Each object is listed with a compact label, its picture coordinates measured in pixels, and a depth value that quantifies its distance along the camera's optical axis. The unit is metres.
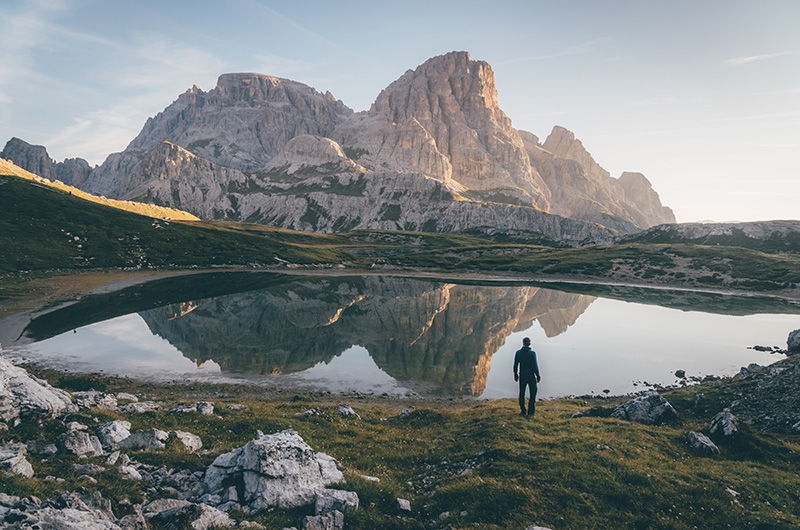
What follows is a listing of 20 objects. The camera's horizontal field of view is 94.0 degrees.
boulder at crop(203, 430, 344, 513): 13.05
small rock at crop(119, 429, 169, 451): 16.52
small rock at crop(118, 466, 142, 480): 13.49
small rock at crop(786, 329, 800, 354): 42.94
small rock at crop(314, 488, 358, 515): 12.73
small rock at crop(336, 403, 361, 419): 25.53
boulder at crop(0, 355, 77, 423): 15.82
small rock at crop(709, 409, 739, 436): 18.94
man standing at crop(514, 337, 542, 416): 23.52
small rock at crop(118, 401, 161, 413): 21.94
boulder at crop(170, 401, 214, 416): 22.73
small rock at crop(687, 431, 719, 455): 17.95
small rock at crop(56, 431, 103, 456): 14.47
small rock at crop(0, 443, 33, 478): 11.85
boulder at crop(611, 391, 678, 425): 23.41
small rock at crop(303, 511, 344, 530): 11.88
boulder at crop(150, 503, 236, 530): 10.84
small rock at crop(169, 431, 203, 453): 17.27
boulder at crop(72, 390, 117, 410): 20.41
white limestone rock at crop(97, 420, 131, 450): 16.27
